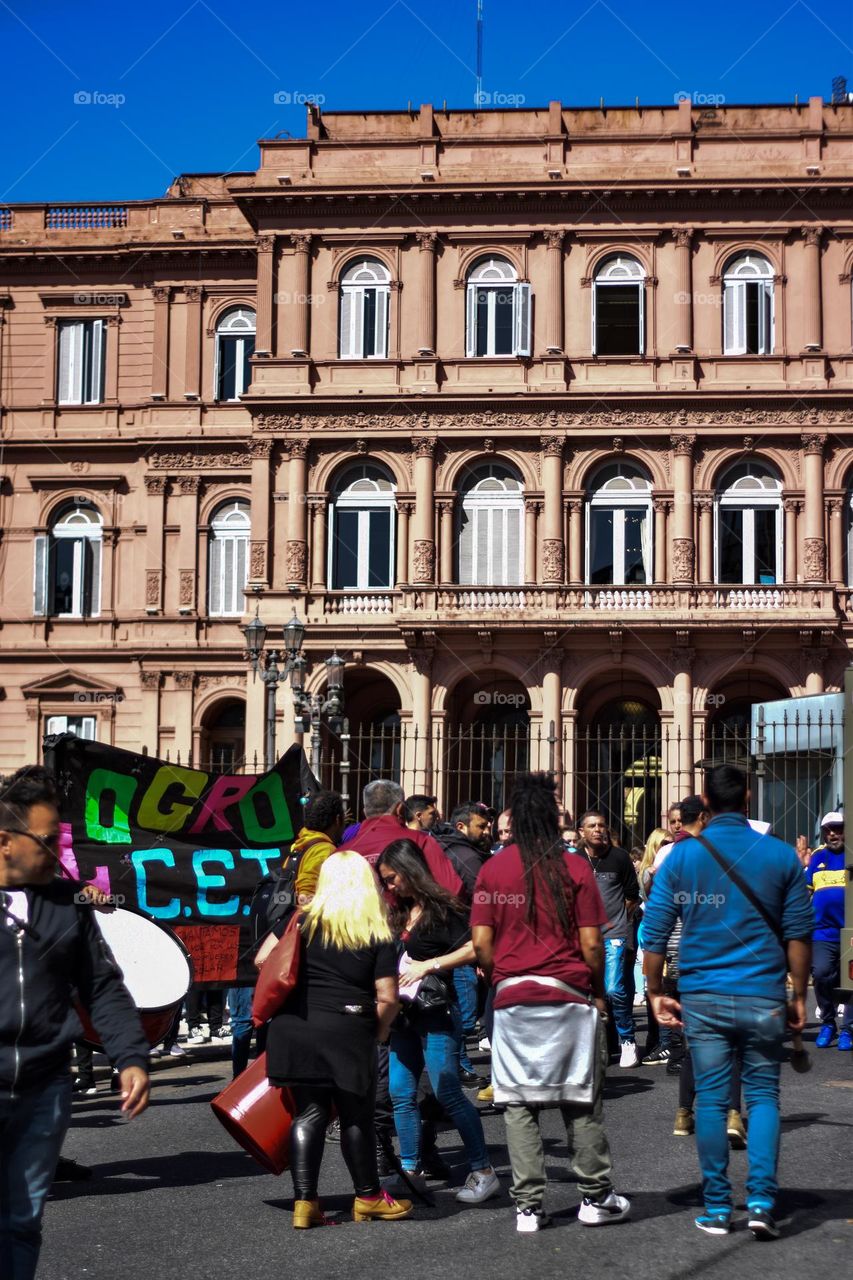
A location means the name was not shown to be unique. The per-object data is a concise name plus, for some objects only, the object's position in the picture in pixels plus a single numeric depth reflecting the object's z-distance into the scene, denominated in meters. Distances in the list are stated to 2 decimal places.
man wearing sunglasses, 5.69
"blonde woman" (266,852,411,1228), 8.08
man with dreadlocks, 7.88
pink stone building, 35.34
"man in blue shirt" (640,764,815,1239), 7.78
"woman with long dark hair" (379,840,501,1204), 9.15
